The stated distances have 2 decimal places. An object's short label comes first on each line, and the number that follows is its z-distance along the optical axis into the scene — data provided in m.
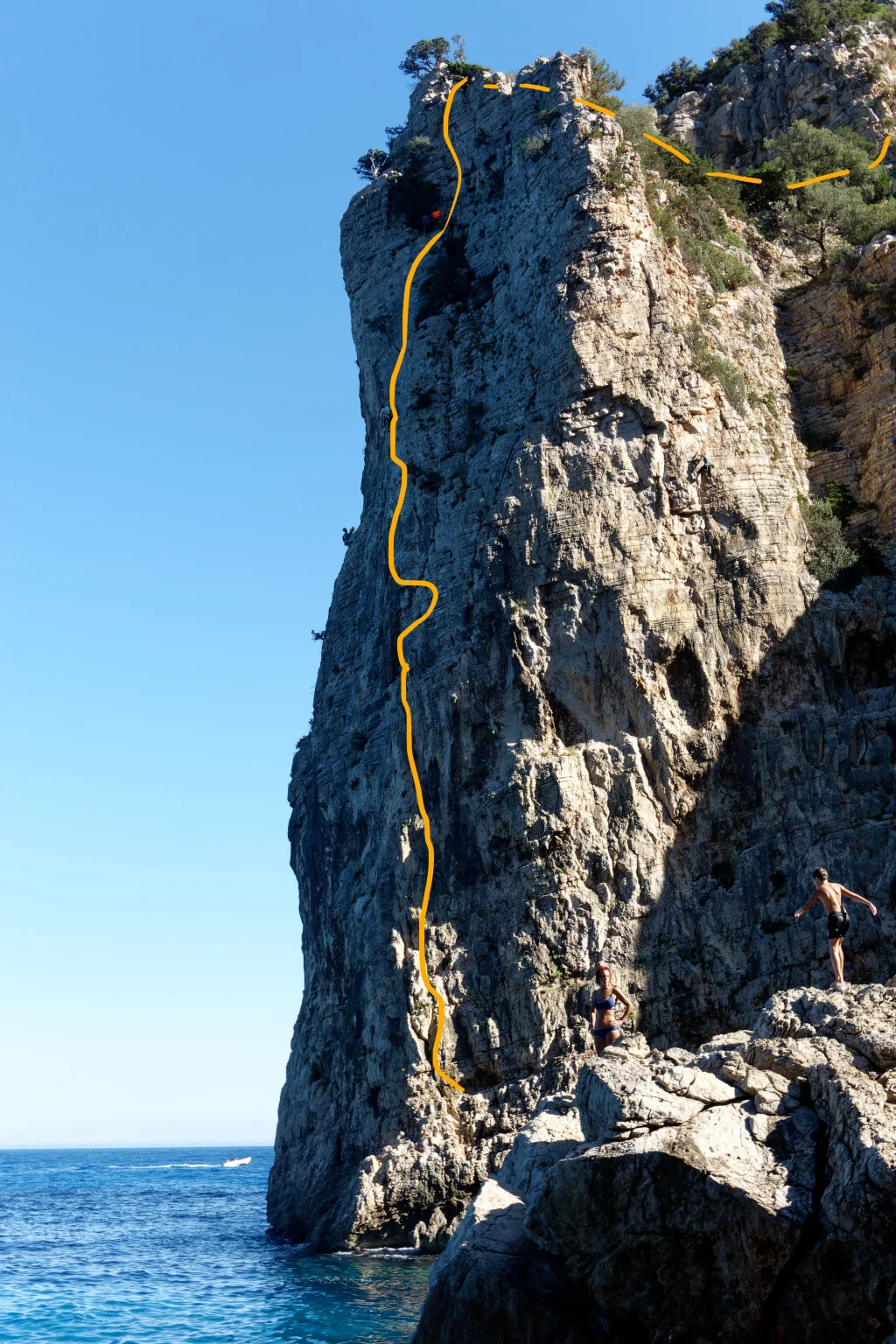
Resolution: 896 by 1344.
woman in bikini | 15.44
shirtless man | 14.59
